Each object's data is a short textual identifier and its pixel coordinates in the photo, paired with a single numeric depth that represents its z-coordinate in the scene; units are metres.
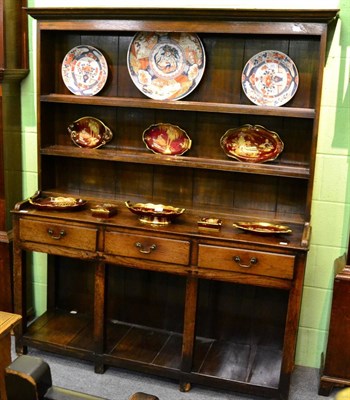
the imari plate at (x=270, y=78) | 2.77
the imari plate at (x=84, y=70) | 3.04
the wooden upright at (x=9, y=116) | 3.05
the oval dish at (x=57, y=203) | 2.95
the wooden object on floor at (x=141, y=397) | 1.05
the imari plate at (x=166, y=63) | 2.88
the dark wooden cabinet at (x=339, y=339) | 2.76
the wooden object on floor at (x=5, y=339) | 1.57
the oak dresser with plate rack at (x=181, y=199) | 2.67
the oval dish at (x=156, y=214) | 2.80
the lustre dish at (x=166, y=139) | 3.01
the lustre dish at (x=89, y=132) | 3.13
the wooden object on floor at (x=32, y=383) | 0.96
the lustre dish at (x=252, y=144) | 2.87
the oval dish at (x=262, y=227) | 2.71
